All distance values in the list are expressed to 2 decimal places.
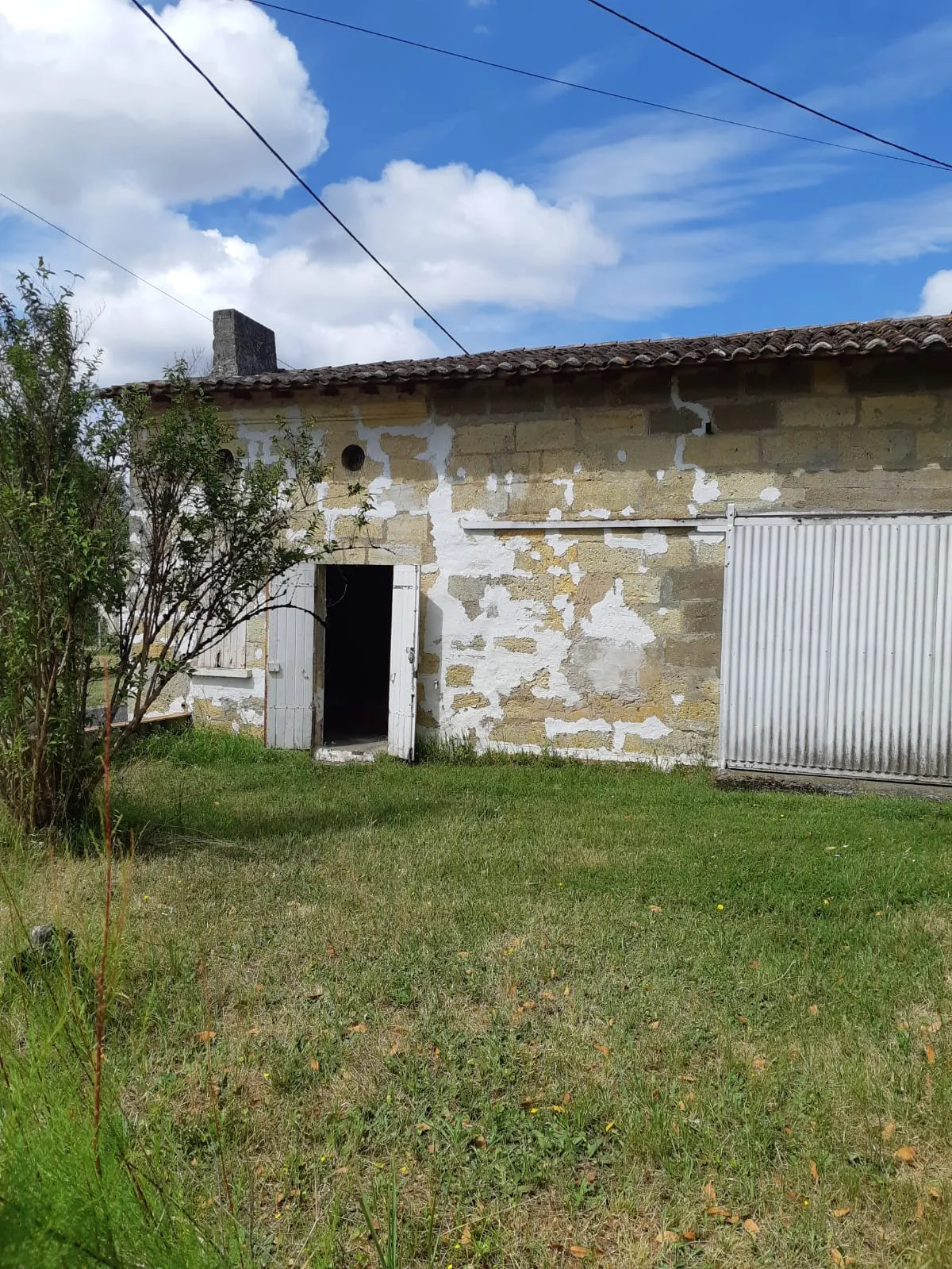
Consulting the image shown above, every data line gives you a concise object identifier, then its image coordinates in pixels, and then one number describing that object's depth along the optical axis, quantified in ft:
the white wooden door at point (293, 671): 29.68
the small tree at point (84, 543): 16.20
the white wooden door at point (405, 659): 28.07
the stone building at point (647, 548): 23.89
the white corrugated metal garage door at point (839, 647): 23.50
